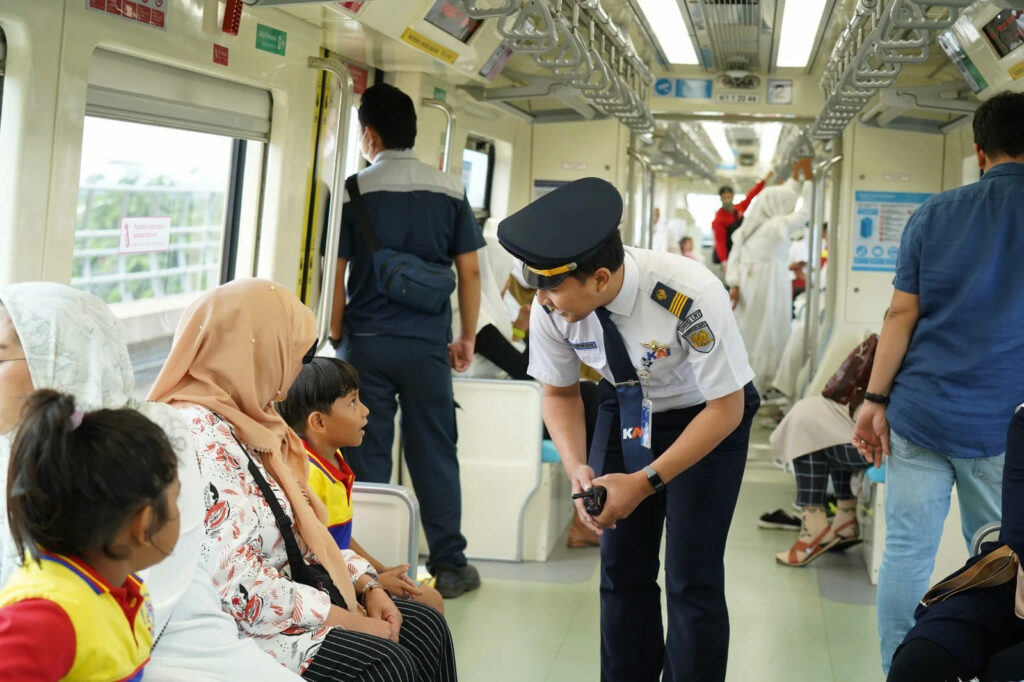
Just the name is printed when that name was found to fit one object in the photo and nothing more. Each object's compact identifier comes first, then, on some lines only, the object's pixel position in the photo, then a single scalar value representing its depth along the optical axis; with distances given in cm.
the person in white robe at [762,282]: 933
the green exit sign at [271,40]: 363
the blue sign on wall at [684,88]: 685
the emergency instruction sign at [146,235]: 331
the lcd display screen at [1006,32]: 409
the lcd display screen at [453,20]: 423
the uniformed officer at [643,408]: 243
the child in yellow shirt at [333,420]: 275
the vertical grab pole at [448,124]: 479
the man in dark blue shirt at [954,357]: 303
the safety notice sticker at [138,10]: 280
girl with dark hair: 153
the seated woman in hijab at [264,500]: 212
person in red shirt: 1138
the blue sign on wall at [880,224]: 645
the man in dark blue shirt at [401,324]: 424
